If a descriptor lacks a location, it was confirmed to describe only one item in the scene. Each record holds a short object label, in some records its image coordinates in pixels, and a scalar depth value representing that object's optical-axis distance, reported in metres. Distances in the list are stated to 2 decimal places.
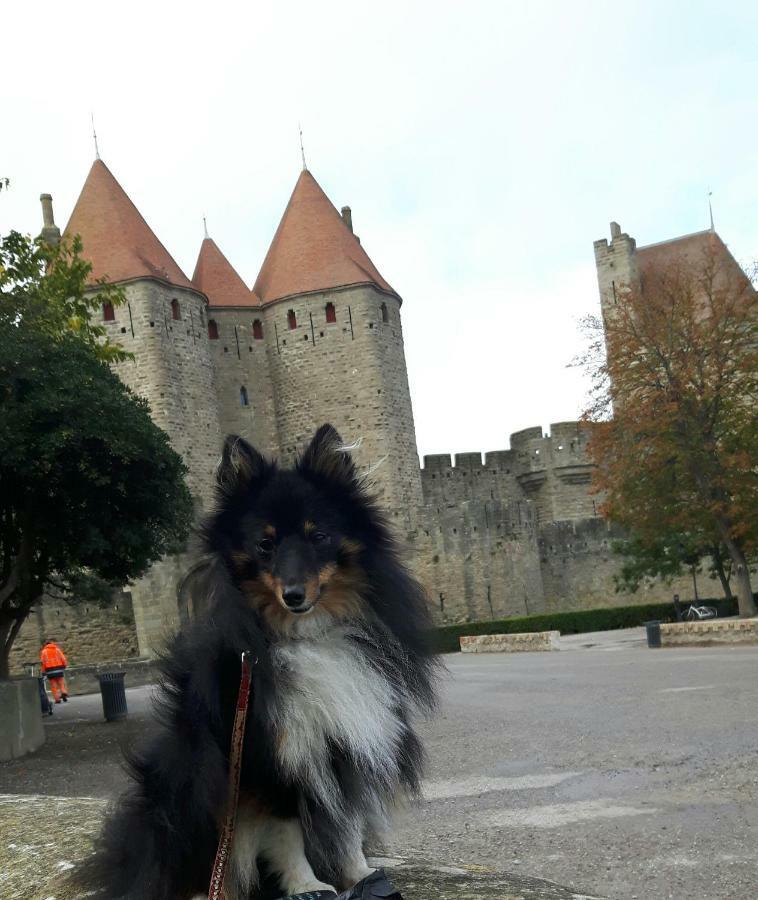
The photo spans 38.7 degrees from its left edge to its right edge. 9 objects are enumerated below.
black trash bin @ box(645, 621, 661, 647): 20.06
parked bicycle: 28.71
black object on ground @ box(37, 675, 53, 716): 18.70
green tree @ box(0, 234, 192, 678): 12.58
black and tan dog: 2.17
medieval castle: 40.47
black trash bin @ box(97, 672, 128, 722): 15.32
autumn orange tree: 23.81
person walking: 21.69
